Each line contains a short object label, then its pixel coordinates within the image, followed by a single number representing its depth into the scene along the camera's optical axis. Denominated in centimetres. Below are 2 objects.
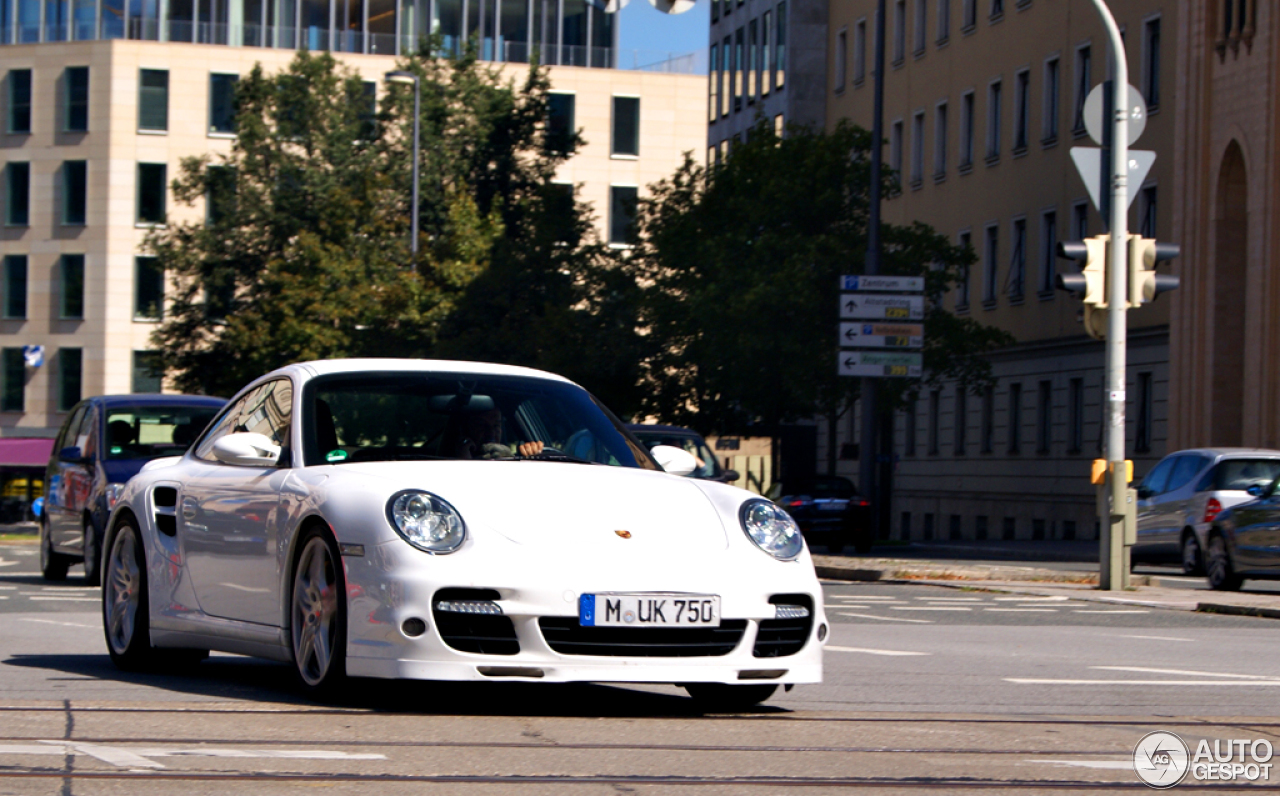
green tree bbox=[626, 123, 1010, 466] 4431
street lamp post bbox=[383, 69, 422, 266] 5488
